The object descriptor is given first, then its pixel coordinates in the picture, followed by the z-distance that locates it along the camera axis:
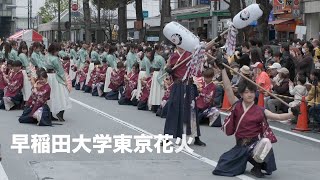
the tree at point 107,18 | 56.55
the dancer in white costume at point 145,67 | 17.48
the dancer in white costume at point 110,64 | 21.34
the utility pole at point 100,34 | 50.32
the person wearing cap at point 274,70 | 15.79
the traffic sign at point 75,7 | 54.61
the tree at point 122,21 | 36.78
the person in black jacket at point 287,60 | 16.19
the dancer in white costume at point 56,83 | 14.62
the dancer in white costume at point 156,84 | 16.55
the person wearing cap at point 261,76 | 15.04
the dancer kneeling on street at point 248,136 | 8.54
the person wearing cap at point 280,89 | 14.88
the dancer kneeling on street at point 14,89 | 16.81
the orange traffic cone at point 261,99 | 15.30
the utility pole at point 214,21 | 38.92
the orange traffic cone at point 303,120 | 13.47
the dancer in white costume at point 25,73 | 17.08
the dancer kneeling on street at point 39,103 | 13.88
